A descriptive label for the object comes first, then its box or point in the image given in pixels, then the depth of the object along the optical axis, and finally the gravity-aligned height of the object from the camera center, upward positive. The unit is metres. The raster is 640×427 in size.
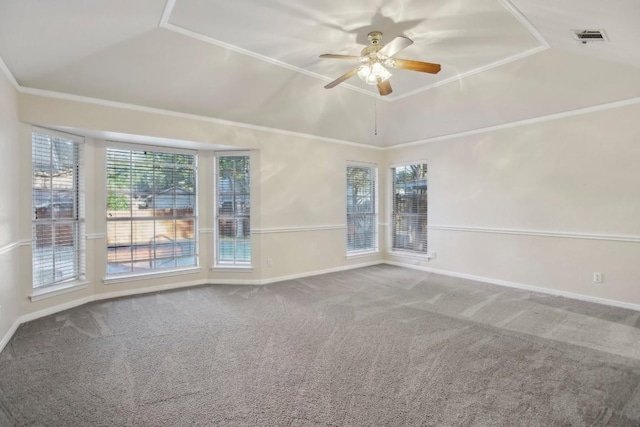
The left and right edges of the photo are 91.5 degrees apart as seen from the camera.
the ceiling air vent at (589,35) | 2.58 +1.49
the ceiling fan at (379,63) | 2.83 +1.42
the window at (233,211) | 5.15 +0.05
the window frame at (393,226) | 6.07 -0.31
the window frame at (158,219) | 4.34 -0.08
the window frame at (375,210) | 6.65 +0.04
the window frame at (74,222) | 3.68 -0.08
